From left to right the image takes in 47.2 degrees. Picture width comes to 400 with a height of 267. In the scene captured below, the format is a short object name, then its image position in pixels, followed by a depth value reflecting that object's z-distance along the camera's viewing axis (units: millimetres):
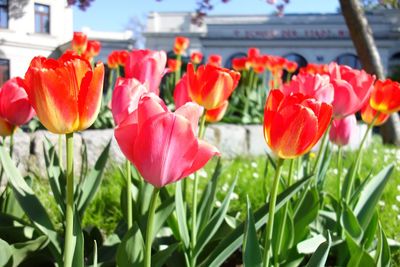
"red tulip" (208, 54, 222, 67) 3245
